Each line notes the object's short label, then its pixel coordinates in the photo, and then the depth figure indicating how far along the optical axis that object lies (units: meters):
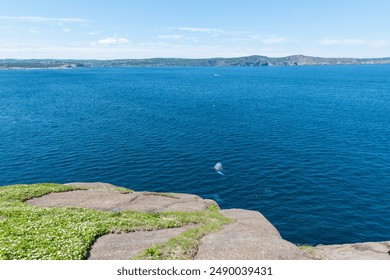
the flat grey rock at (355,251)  32.44
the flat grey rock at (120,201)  40.89
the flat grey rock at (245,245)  26.36
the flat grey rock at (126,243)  25.70
